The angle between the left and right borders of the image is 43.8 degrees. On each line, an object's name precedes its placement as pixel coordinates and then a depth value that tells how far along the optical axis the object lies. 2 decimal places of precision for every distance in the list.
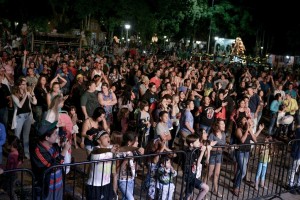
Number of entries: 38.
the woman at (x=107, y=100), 9.34
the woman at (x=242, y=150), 7.52
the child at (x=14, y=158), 6.02
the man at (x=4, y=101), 8.75
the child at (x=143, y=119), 8.77
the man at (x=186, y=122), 9.08
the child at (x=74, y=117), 8.77
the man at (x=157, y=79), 12.73
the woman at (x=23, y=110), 8.40
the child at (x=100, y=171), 5.38
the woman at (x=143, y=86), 11.35
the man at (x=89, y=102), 9.20
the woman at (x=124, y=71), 14.98
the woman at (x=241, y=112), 9.19
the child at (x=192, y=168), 6.18
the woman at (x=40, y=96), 9.15
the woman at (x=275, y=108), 12.57
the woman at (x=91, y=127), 7.05
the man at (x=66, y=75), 11.88
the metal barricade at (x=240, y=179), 7.36
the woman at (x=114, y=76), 13.38
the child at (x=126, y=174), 5.77
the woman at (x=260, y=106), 11.69
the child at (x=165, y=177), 5.97
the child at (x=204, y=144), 6.60
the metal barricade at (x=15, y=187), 6.05
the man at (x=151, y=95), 10.22
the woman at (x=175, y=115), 9.56
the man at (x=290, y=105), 12.70
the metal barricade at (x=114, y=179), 5.25
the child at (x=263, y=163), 7.70
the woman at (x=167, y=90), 10.45
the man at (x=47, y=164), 4.92
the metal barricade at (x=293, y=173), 8.07
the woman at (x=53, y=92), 8.45
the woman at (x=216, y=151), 7.30
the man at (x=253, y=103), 11.48
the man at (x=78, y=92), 10.83
